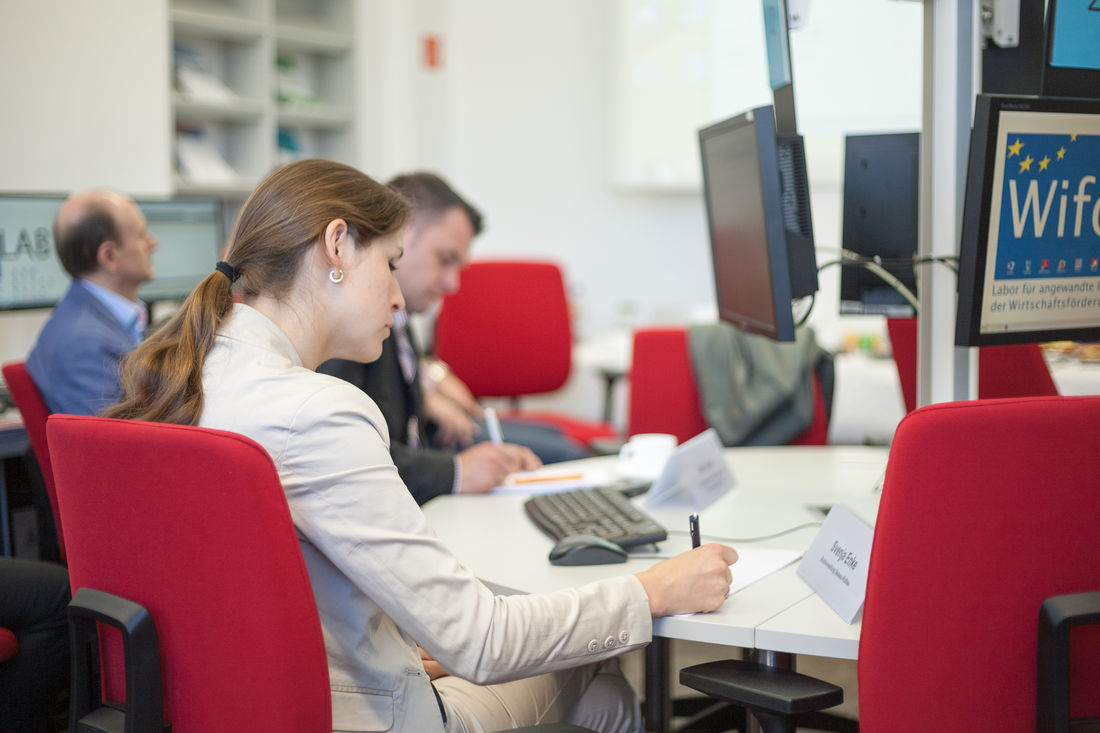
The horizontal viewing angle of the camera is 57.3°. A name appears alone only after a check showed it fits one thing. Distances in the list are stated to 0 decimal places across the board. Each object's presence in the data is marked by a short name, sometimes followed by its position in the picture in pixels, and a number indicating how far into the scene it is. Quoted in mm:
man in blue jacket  2240
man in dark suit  1882
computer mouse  1417
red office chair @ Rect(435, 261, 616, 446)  3566
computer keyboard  1491
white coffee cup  2020
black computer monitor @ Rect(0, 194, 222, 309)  2777
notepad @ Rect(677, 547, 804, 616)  1366
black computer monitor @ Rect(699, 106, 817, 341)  1518
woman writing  1037
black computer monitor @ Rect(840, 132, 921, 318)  1746
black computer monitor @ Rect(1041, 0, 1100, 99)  1458
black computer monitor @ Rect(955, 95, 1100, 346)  1328
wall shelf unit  4215
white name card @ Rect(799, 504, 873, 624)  1216
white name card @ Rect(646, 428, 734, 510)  1746
